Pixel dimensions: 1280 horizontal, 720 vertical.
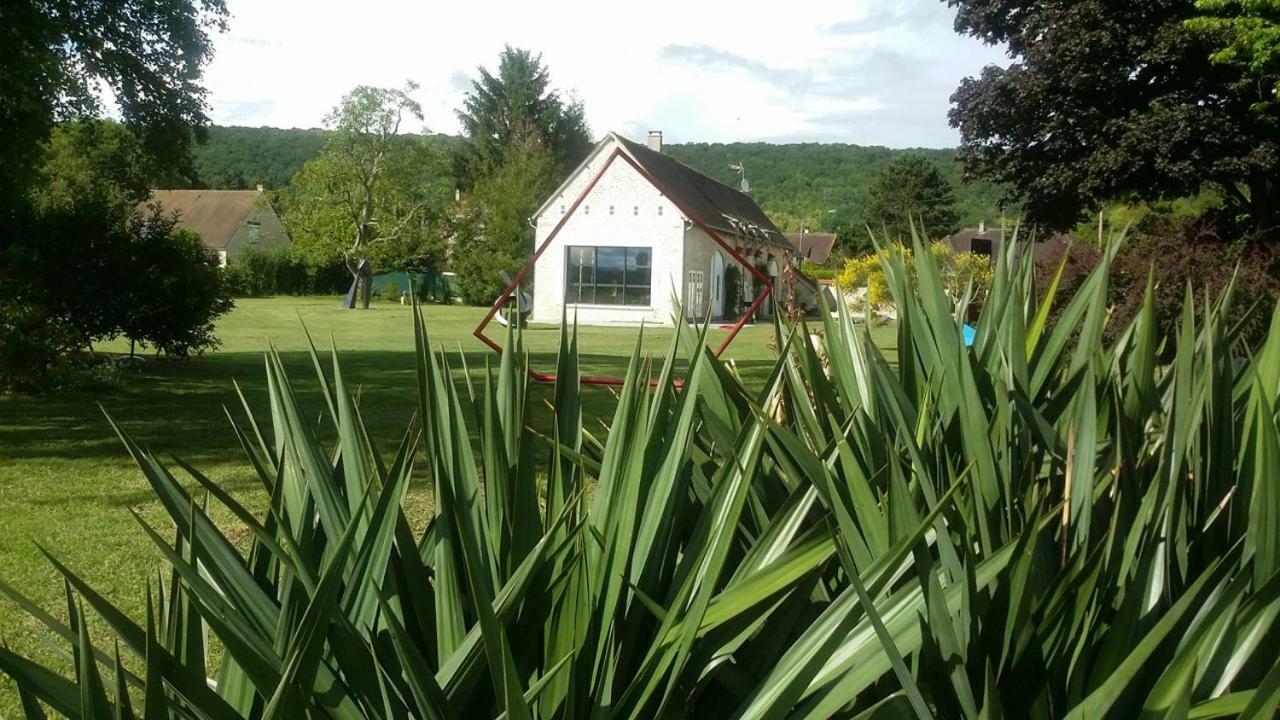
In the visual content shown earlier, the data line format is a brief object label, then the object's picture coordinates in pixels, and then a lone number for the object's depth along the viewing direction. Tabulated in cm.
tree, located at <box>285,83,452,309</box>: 4934
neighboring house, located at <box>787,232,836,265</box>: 7806
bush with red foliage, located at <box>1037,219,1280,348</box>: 1442
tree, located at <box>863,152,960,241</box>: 7300
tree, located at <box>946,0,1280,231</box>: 2141
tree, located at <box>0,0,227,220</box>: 1086
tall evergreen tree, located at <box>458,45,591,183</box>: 6781
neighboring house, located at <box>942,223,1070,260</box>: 4459
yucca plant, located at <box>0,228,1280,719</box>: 132
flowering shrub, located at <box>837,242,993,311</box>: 2658
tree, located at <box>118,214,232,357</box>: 1580
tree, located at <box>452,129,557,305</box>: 5141
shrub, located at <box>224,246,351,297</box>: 5712
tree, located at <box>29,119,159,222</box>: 1568
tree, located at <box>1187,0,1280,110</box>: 1853
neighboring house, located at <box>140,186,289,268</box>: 7244
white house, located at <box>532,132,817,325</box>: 3684
